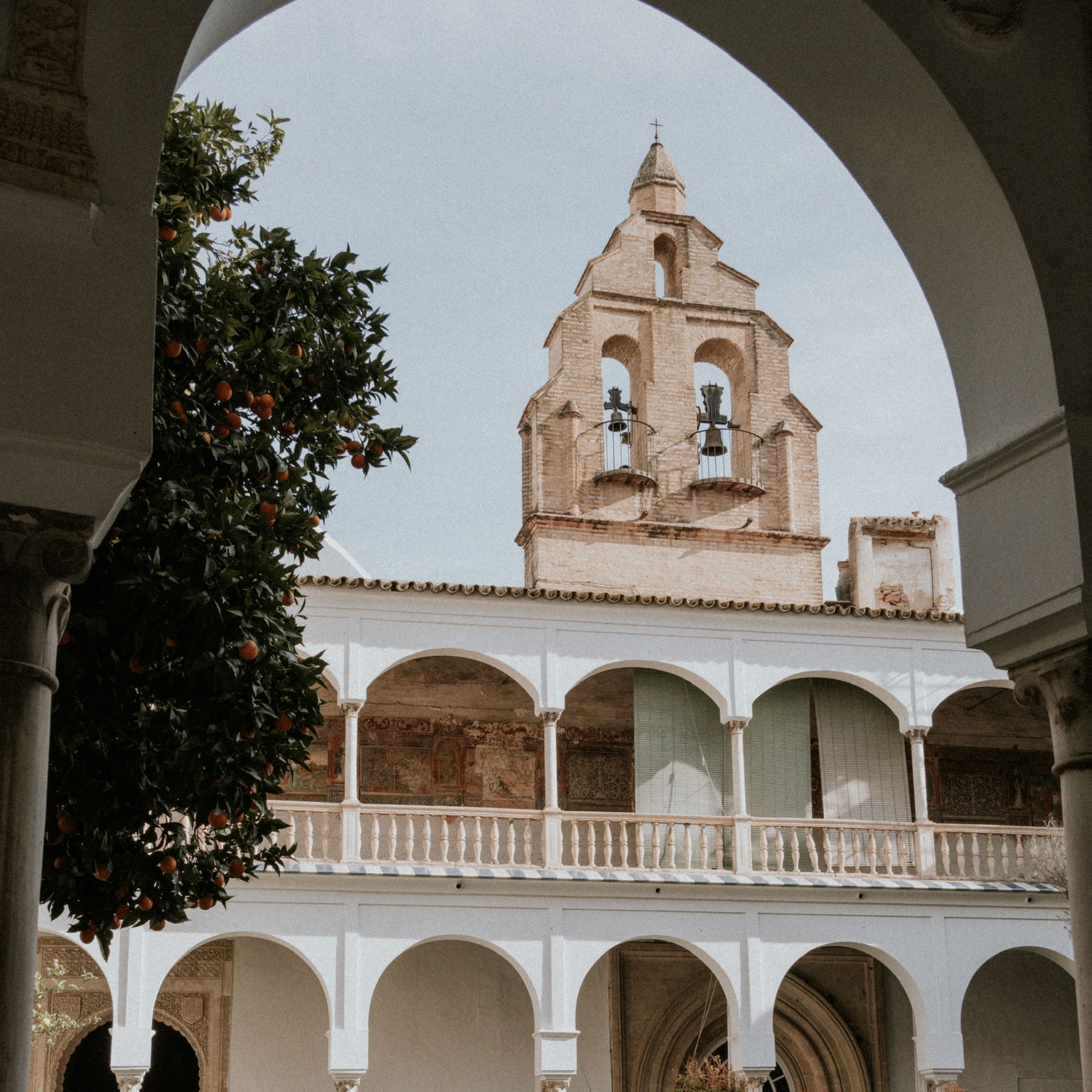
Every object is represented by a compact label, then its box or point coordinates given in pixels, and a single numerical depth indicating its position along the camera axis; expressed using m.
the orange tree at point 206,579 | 4.82
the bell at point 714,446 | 20.69
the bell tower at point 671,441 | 20.16
